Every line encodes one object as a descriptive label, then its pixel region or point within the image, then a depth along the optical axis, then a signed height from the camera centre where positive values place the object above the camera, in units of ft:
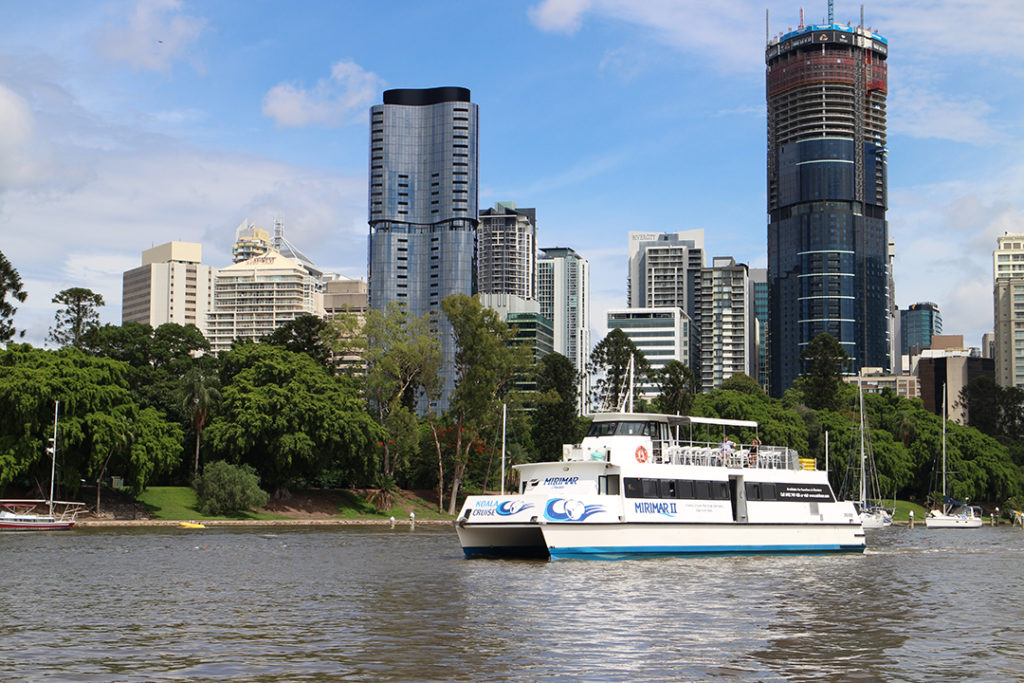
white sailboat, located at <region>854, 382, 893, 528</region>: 311.27 -24.36
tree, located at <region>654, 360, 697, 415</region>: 399.03 +12.74
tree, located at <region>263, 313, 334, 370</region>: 359.25 +27.64
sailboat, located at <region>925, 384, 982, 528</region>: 334.85 -27.53
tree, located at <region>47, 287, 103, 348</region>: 361.10 +35.24
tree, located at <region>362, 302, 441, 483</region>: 310.04 +15.95
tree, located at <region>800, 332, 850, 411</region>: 456.86 +22.70
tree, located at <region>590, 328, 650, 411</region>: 422.00 +24.26
